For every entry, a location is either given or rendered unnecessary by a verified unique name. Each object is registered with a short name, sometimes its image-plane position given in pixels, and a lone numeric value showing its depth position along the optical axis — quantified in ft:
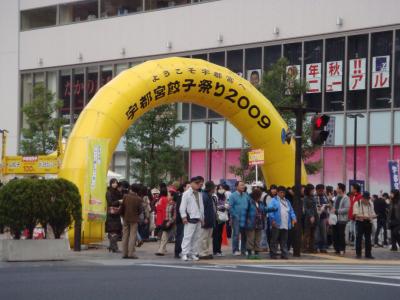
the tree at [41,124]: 152.05
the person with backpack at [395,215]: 86.58
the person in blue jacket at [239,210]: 75.02
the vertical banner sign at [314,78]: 151.02
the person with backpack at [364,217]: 76.95
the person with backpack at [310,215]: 80.64
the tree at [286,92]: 126.62
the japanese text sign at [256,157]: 94.32
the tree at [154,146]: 141.90
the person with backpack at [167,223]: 76.69
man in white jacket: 71.10
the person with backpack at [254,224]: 75.05
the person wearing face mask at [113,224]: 77.25
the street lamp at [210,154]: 161.62
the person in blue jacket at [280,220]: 74.43
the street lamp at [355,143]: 140.77
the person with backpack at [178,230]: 73.31
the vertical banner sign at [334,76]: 148.77
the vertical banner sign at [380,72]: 143.33
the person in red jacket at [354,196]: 78.48
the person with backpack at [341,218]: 83.56
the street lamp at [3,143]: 109.62
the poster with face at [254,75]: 159.01
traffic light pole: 76.48
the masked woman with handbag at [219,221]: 78.02
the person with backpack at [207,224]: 72.38
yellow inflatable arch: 81.20
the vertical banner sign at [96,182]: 78.38
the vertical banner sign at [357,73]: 146.20
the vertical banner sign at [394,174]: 104.47
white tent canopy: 114.11
